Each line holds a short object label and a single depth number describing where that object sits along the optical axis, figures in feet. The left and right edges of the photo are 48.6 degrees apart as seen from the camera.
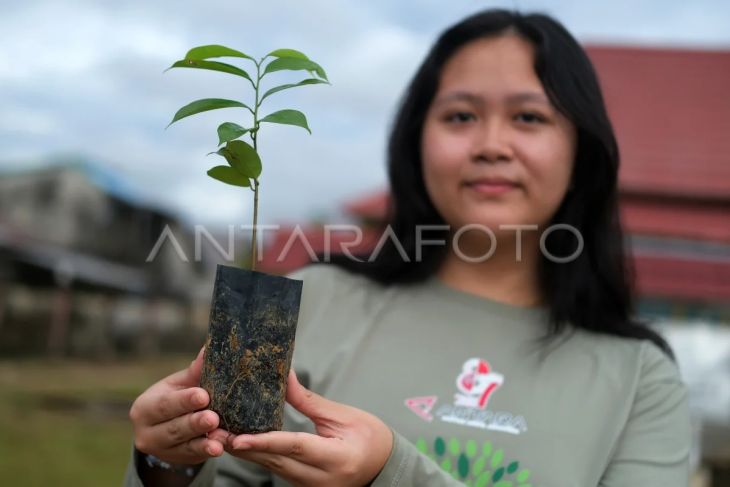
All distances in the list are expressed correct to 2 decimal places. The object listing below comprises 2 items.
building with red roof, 17.87
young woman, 4.59
